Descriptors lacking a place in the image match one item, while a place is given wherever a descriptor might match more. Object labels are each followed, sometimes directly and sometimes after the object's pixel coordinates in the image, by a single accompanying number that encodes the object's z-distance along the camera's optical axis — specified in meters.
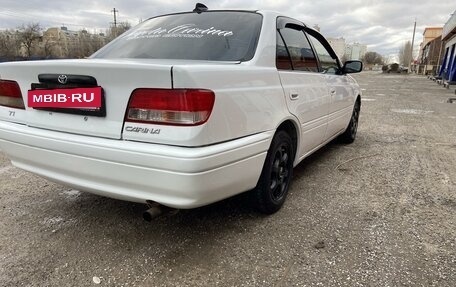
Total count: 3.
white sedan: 1.89
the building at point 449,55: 18.83
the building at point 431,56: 45.01
